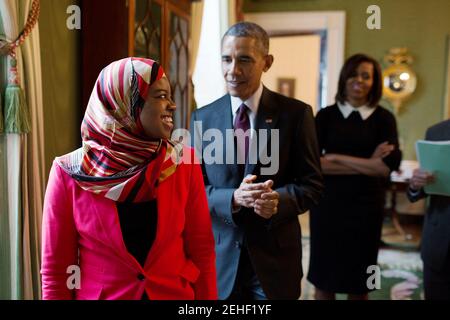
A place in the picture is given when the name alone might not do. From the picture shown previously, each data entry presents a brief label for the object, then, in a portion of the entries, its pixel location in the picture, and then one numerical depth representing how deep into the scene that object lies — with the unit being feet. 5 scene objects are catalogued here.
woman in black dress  5.06
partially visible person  4.20
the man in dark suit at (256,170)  3.45
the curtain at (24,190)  3.26
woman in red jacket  2.46
